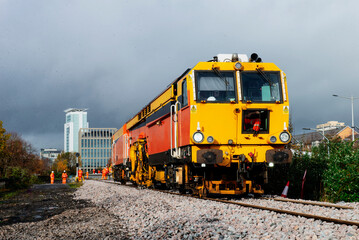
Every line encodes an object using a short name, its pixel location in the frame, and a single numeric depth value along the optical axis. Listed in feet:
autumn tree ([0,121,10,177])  129.39
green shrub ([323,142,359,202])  36.73
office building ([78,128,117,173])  597.52
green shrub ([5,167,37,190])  90.74
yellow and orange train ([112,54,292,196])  36.52
